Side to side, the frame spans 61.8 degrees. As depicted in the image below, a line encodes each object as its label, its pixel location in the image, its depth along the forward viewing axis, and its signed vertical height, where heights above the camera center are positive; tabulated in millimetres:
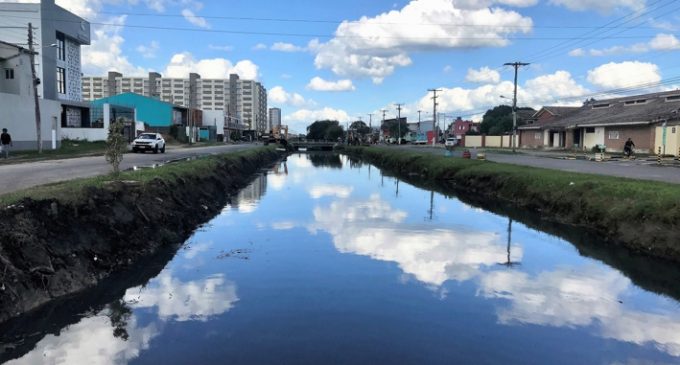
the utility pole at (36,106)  35406 +1960
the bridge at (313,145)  119069 -1131
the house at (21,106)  36125 +2059
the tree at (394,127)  153875 +3981
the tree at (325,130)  158625 +2973
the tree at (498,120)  113081 +4428
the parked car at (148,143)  43688 -376
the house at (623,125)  46500 +1685
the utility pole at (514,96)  58712 +4805
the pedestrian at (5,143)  29891 -319
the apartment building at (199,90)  156500 +14171
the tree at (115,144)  17172 -183
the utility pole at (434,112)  96219 +4770
